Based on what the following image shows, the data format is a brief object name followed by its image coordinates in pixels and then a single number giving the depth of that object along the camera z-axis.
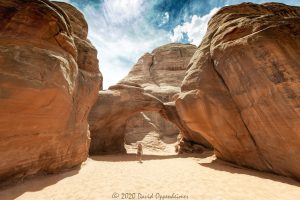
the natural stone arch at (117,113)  18.33
